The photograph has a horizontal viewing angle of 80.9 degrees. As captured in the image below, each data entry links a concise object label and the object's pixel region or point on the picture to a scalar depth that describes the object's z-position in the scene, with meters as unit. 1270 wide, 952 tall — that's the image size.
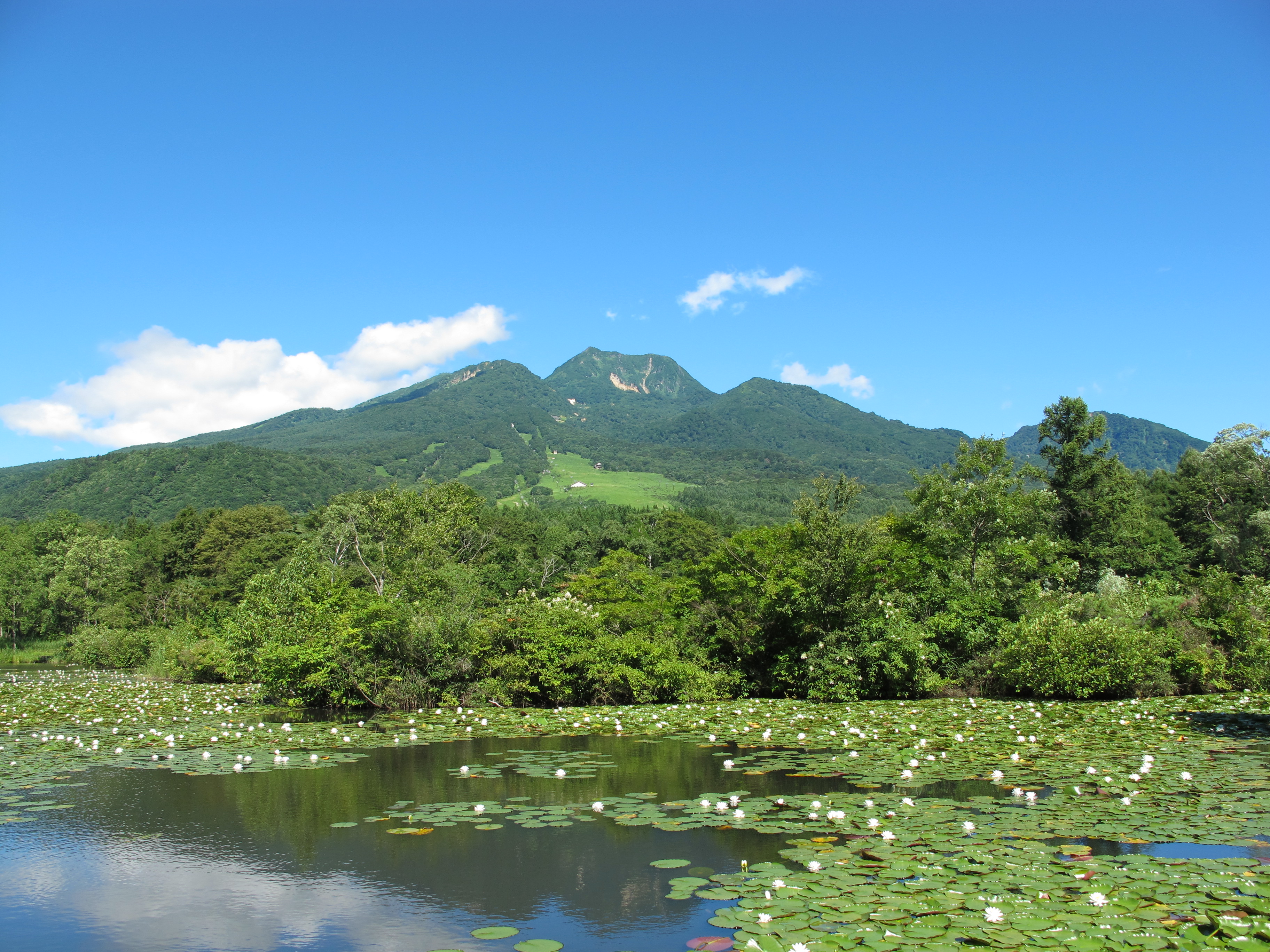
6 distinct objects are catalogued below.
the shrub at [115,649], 46.00
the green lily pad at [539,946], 6.21
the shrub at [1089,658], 21.17
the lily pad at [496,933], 6.46
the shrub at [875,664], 22.97
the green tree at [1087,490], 44.38
